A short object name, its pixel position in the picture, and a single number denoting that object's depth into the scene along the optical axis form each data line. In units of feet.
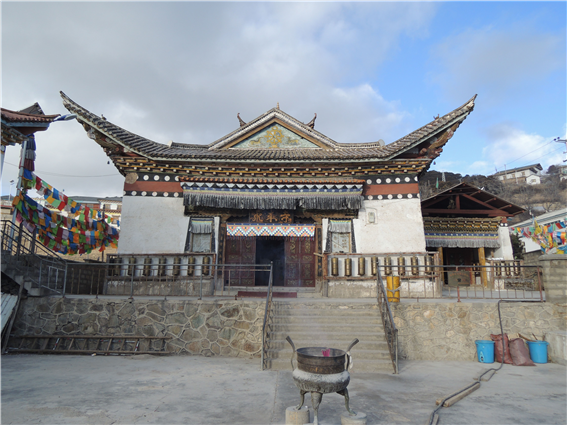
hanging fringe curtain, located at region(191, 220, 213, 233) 43.53
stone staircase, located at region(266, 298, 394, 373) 25.40
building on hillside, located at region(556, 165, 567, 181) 195.24
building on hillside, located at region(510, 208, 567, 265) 58.44
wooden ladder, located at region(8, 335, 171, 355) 28.96
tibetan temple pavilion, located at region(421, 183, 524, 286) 58.85
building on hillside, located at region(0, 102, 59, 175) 28.69
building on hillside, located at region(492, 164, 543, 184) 217.15
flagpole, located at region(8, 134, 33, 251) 36.60
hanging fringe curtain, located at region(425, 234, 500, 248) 59.57
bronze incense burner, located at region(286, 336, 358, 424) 14.69
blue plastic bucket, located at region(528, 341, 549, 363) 27.81
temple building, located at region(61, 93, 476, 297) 41.91
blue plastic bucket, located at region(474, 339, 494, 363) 28.19
